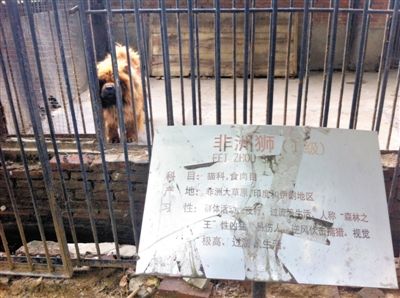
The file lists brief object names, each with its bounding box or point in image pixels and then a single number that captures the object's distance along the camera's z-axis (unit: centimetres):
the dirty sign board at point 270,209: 138
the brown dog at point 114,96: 399
